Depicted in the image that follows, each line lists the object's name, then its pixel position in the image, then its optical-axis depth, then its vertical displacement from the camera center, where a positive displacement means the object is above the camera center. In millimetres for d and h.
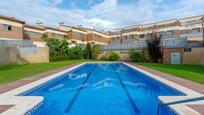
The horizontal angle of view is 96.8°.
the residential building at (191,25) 23320 +7901
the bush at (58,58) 15362 -616
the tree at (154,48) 13655 +1035
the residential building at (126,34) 29577 +7064
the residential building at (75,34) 24716 +5812
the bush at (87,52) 18967 +550
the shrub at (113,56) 17538 -263
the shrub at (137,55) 15463 -62
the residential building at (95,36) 27787 +5816
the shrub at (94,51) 19149 +774
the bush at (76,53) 17520 +319
